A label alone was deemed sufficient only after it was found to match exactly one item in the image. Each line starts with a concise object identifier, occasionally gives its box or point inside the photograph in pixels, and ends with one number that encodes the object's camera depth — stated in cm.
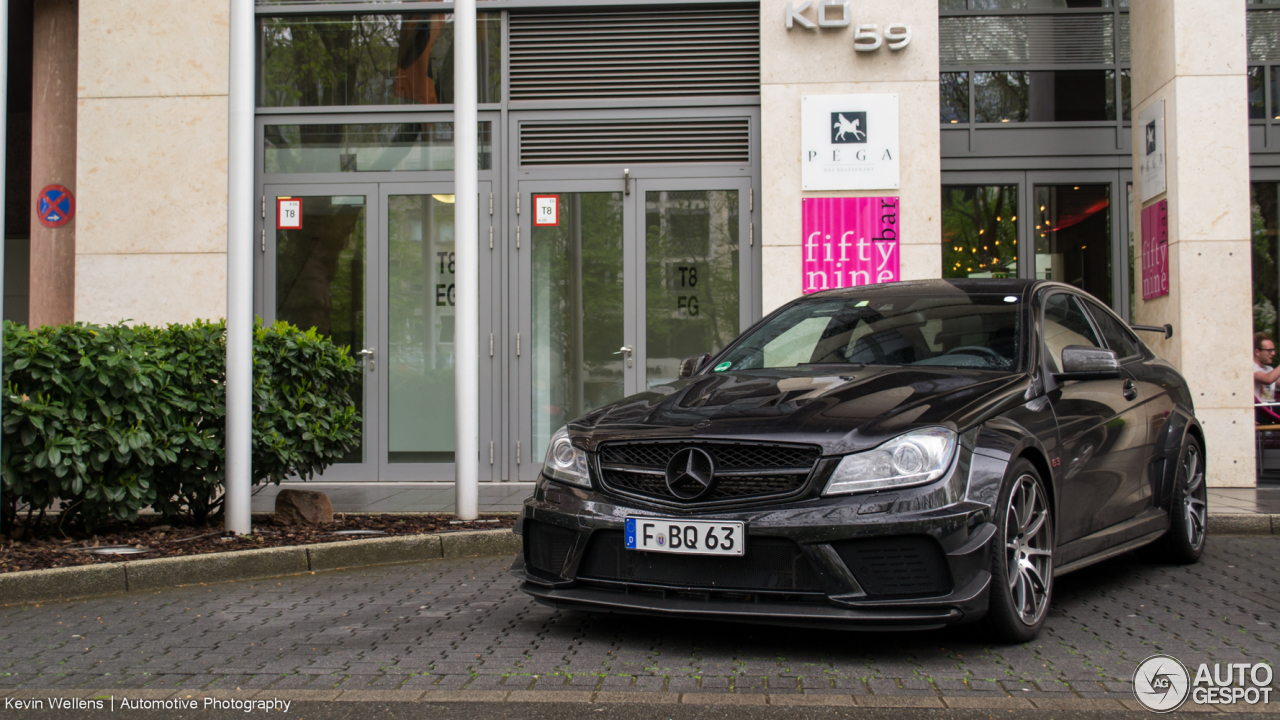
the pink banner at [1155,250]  971
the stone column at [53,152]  1099
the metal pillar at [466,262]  739
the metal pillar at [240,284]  669
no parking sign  1098
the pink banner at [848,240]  1009
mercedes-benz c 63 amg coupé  377
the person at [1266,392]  980
